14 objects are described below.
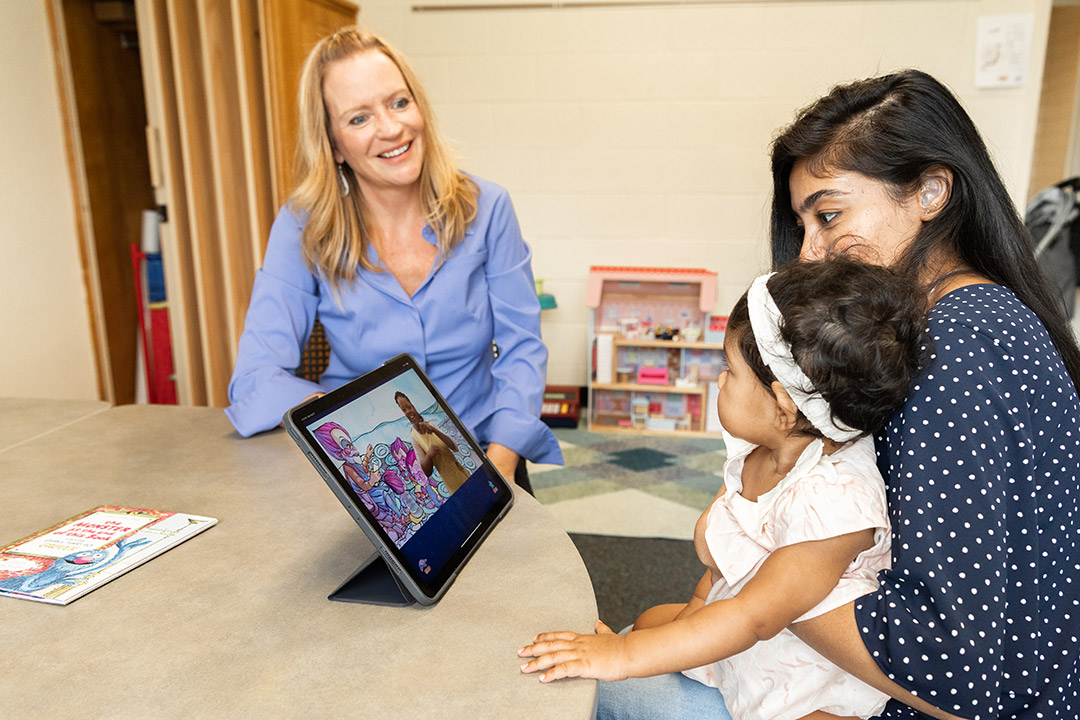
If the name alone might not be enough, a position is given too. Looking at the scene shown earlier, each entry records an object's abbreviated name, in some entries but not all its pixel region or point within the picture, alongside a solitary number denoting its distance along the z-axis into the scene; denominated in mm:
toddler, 777
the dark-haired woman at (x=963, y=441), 726
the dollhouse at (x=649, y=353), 3688
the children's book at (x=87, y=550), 868
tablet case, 795
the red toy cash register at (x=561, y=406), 3770
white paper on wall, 3305
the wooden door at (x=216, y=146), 2836
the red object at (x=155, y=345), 3408
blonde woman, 1583
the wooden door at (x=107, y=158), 3107
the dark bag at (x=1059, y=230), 3279
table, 679
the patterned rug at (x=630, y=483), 2668
